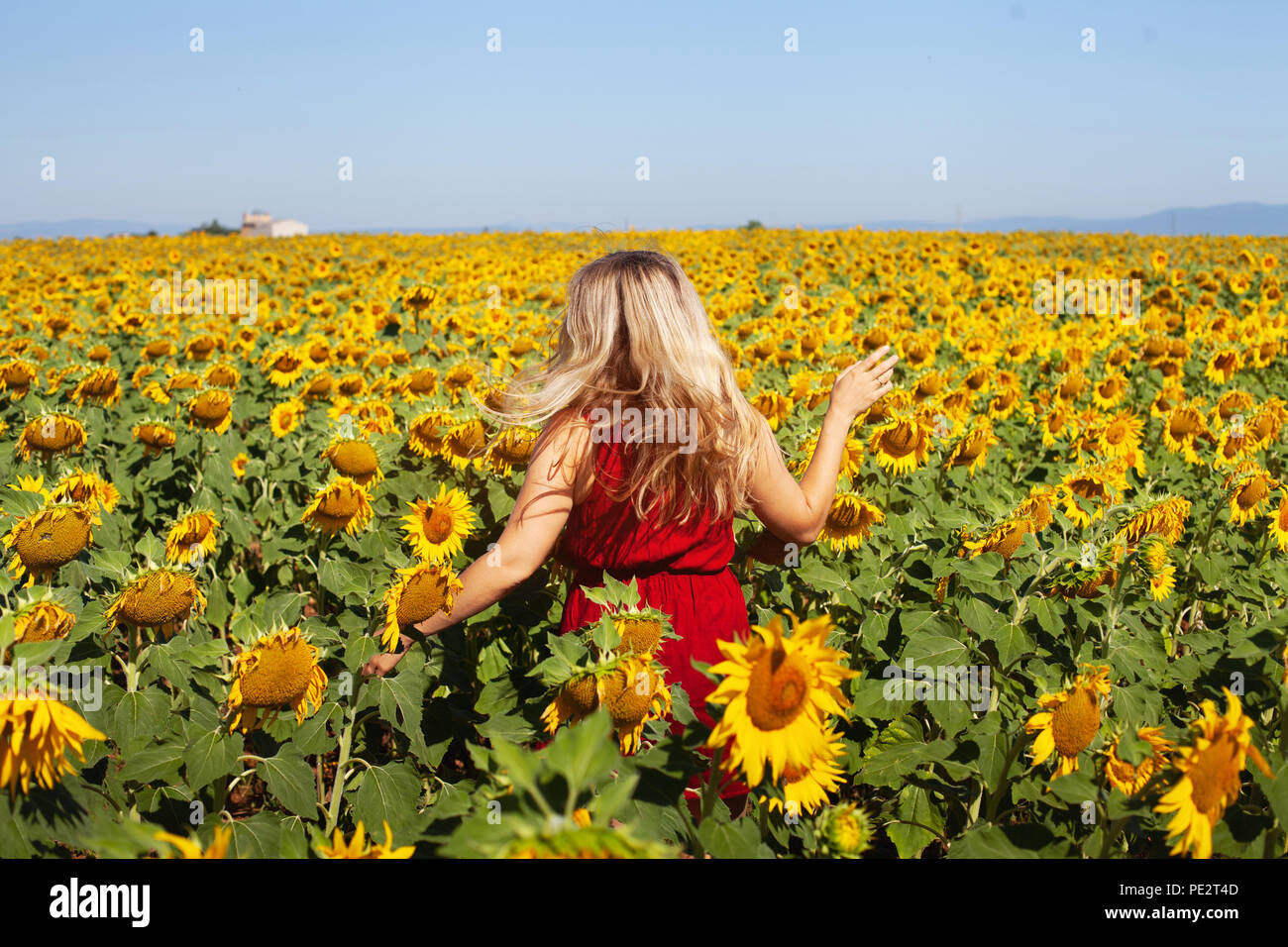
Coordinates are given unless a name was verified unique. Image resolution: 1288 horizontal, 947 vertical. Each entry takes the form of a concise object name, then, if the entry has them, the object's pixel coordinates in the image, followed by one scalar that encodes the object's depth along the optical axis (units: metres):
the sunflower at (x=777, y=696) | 1.46
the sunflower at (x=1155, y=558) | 2.51
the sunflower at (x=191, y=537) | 3.24
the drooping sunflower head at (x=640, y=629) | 1.91
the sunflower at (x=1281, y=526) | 3.88
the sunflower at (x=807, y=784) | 1.95
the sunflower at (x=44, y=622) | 1.88
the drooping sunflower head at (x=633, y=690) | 1.74
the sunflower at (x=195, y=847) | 1.11
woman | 2.41
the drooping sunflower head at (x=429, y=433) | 4.00
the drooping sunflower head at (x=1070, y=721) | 2.02
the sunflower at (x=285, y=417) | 5.04
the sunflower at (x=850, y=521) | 3.43
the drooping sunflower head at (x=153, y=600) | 2.15
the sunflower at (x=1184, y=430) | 5.38
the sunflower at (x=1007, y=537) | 2.88
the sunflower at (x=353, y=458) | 3.58
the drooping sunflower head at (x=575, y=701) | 1.76
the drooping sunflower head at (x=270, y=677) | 2.03
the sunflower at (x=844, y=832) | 1.57
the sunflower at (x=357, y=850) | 1.30
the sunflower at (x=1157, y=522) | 3.00
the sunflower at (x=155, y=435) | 4.47
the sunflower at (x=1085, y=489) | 3.57
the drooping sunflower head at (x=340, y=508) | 3.30
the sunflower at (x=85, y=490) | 3.11
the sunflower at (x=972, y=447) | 4.35
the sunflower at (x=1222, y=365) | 7.39
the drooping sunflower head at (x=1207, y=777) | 1.43
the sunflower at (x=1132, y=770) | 1.94
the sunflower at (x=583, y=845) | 0.97
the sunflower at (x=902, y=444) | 4.25
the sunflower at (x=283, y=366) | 6.53
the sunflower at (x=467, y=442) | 3.91
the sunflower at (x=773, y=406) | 4.80
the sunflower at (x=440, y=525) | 3.04
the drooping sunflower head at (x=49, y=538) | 2.36
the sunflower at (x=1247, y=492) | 3.98
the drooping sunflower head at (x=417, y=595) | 2.28
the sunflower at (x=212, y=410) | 4.80
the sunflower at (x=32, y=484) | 2.93
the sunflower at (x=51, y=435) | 3.99
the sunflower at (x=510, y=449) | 3.60
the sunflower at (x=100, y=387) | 5.14
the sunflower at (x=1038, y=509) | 3.13
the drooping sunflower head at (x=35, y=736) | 1.47
